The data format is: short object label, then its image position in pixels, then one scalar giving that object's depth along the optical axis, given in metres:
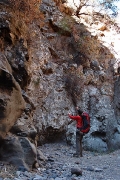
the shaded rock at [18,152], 6.13
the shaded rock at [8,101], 6.27
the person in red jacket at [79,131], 9.84
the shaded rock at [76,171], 5.93
